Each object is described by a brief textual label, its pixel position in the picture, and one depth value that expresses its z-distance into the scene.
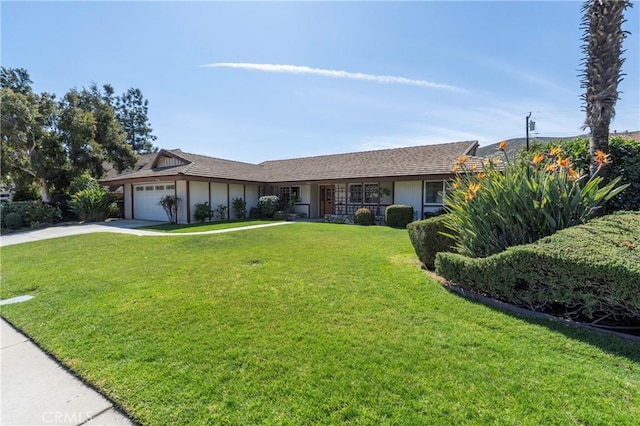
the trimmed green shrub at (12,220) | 15.38
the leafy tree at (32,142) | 16.55
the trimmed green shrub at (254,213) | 20.33
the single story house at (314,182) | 16.31
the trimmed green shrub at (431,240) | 6.09
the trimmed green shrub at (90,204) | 17.39
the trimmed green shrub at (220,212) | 18.33
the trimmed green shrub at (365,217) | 16.22
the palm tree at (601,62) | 5.24
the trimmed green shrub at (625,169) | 5.73
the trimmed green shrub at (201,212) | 16.89
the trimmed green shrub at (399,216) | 14.62
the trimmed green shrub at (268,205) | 19.55
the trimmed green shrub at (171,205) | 16.73
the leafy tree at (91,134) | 19.34
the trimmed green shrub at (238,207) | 19.31
